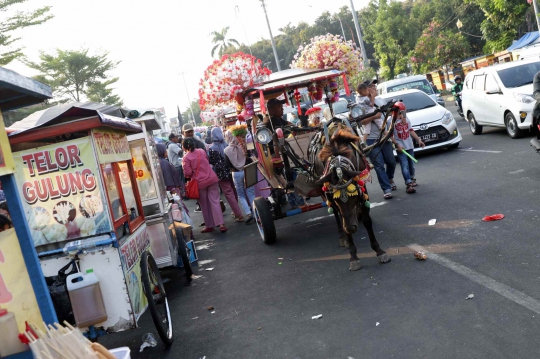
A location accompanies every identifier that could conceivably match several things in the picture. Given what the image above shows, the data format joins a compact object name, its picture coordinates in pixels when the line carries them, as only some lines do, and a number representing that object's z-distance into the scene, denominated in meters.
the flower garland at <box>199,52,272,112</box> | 9.39
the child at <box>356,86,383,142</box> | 10.24
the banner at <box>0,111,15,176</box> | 3.85
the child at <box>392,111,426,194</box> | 10.70
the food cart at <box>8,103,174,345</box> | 5.43
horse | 6.61
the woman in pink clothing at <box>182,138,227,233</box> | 11.62
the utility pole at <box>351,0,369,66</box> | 37.52
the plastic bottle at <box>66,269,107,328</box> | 5.13
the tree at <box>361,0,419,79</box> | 43.53
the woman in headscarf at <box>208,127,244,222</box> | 12.63
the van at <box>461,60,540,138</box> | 13.58
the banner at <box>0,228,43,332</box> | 3.87
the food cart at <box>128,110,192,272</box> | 8.09
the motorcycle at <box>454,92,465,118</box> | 22.12
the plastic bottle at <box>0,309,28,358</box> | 3.83
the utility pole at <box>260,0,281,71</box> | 45.88
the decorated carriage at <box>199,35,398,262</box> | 8.12
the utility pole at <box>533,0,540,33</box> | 26.51
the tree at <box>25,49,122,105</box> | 37.88
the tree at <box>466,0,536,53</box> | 30.86
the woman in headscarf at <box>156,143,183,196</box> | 12.43
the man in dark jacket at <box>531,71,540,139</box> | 8.84
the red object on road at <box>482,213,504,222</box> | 7.63
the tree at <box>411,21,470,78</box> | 40.97
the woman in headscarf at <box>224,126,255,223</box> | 12.14
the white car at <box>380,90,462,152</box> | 14.62
